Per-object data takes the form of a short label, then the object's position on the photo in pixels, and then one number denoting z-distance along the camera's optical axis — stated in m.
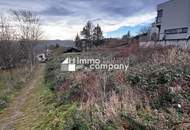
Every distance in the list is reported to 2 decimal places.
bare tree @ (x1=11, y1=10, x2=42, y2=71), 18.59
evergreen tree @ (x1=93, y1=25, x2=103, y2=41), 31.07
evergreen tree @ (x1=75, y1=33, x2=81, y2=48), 31.58
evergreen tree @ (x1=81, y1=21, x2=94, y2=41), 32.03
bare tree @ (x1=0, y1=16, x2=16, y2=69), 16.58
